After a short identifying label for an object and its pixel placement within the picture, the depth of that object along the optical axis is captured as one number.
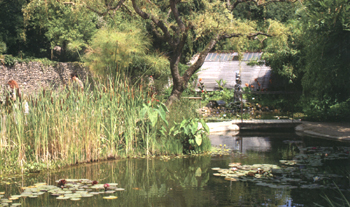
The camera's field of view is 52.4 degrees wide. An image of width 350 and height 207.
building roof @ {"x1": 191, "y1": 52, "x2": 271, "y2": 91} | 18.83
